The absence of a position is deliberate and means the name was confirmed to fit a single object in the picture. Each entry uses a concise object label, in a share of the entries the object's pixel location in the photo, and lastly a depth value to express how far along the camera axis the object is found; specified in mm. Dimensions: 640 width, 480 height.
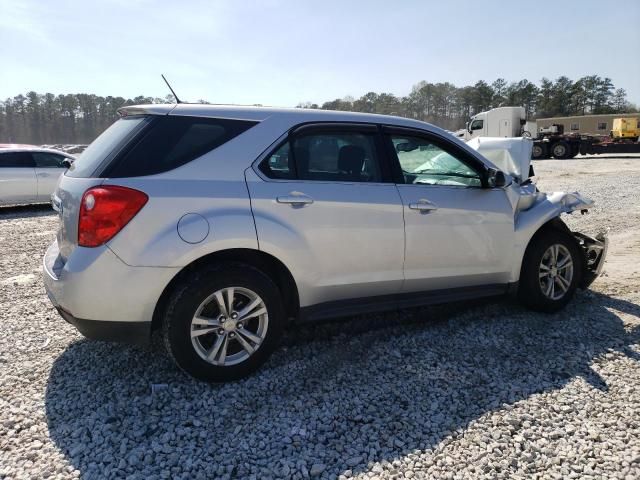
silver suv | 2799
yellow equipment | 31219
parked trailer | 28609
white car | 10711
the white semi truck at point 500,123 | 26859
